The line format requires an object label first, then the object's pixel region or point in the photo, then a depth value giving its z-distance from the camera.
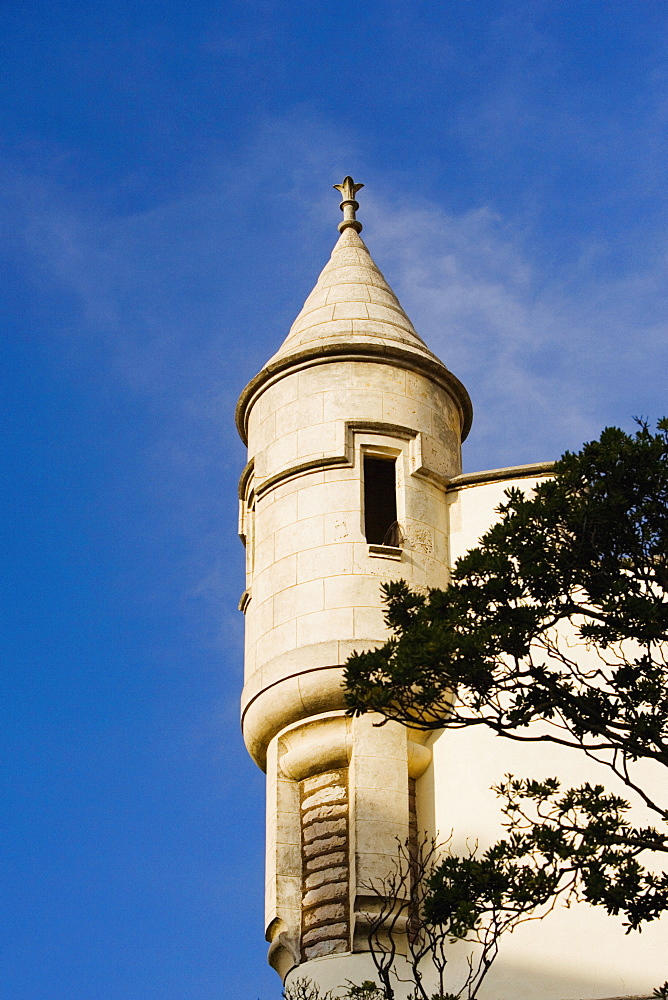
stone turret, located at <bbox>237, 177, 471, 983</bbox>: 18.25
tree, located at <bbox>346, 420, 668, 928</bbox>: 12.76
